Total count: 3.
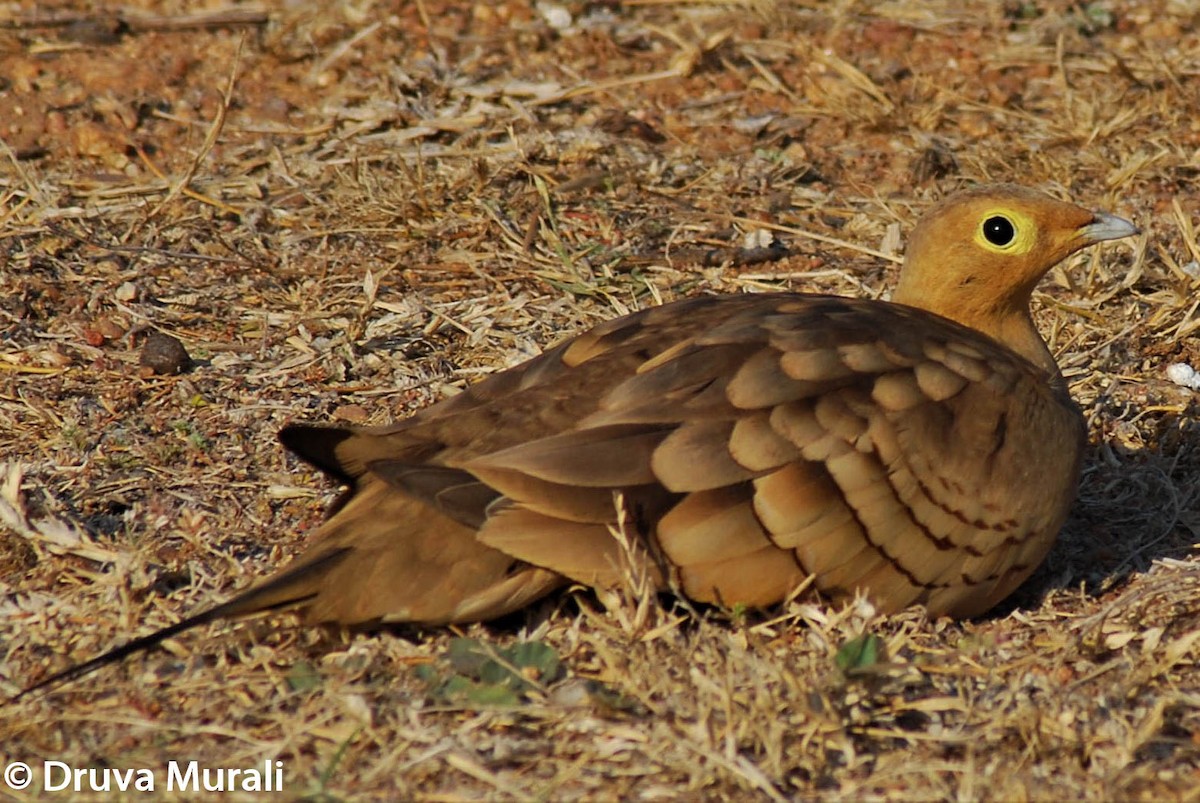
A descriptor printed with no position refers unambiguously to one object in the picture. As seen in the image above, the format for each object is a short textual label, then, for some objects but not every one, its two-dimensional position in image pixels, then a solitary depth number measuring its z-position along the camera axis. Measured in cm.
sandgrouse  768
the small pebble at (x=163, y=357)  1063
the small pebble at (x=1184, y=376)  1098
